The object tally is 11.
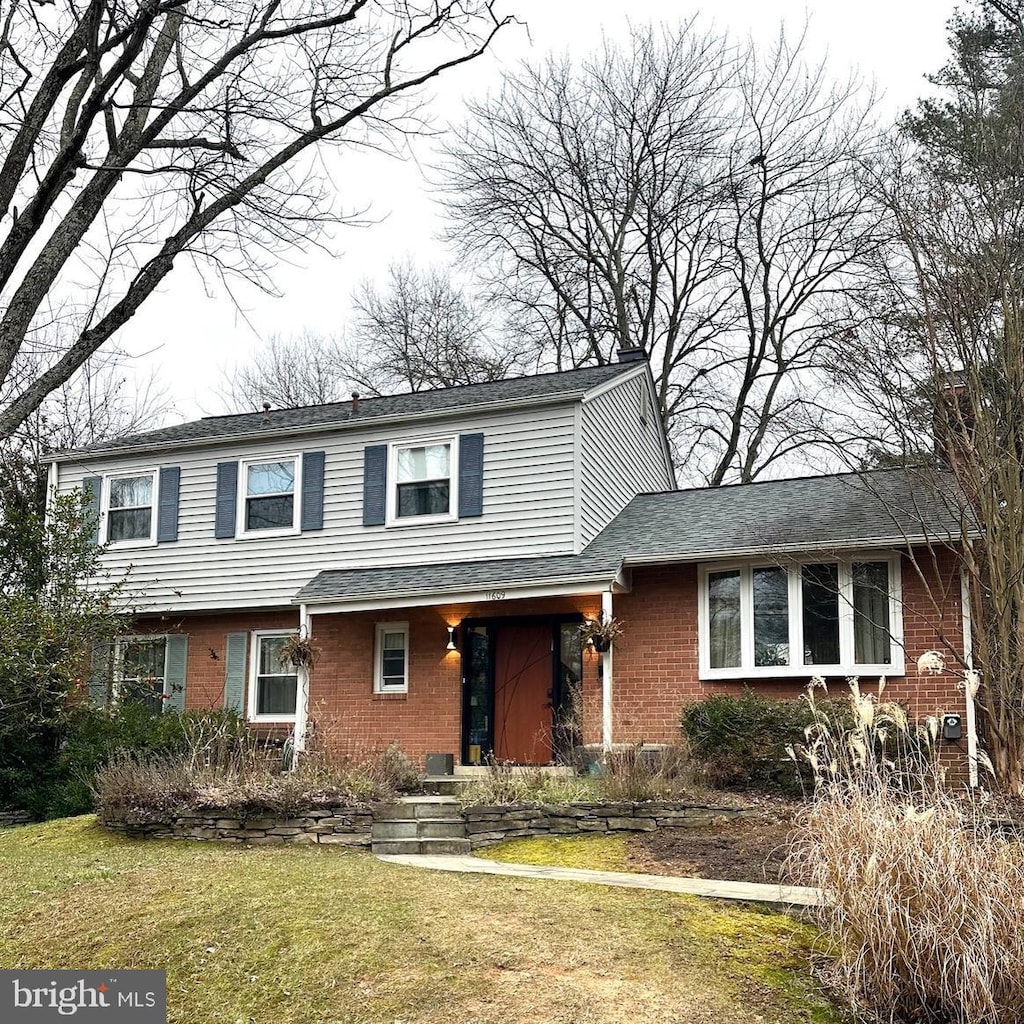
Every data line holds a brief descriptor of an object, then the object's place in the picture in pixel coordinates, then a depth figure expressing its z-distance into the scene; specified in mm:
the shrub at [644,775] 11680
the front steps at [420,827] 10984
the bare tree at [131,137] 8461
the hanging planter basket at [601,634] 14281
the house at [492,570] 14266
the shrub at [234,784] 11828
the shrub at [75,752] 14875
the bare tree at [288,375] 35844
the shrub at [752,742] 12695
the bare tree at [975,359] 11930
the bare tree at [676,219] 25750
